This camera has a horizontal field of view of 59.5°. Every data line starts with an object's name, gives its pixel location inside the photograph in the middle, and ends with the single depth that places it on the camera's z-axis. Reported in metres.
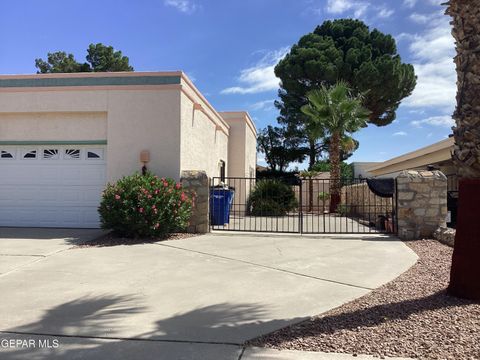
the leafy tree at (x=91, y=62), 34.13
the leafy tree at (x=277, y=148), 35.78
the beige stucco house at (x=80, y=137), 11.17
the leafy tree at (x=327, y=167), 33.56
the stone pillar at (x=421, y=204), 10.18
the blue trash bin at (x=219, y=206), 12.48
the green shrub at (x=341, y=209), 19.15
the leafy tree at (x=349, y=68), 26.81
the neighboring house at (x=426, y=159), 17.58
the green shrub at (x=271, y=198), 18.97
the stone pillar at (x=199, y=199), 10.80
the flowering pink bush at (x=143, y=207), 9.47
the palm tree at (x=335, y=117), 19.48
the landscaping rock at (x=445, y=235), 8.91
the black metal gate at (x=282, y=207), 12.10
